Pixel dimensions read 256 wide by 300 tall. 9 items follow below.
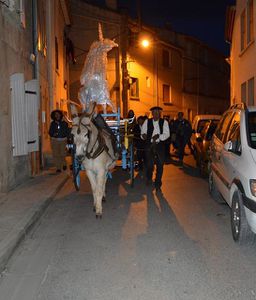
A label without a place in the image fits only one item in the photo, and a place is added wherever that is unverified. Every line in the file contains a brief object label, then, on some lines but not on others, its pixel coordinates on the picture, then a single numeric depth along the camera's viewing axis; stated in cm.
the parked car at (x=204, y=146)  822
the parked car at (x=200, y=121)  1225
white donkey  492
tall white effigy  755
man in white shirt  694
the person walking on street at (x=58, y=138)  914
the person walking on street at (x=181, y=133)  1141
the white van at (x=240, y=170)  368
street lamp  2127
